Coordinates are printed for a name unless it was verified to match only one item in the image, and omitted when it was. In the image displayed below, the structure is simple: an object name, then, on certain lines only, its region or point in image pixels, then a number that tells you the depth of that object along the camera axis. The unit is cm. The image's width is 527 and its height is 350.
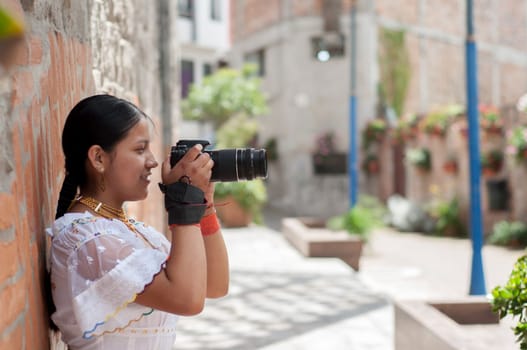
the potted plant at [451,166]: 1493
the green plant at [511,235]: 1239
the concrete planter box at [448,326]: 304
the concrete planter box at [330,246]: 873
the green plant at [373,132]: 1969
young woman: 142
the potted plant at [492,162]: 1338
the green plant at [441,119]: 1484
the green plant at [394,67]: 2114
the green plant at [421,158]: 1631
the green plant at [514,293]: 230
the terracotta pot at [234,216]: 1380
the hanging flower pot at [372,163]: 2012
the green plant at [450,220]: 1477
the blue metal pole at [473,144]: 600
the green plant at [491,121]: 1320
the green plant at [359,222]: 1077
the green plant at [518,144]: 1206
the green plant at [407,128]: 1692
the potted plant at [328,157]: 2095
